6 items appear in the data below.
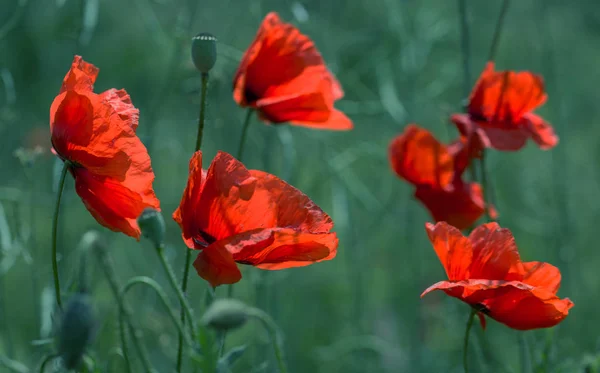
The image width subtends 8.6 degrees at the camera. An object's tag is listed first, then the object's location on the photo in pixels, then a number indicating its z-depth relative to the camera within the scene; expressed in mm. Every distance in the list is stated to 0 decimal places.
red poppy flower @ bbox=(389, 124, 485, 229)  1798
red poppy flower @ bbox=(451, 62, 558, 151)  1778
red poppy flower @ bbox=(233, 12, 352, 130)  1736
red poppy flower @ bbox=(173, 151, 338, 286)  1600
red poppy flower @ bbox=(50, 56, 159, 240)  1612
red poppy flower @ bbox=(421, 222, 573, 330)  1630
